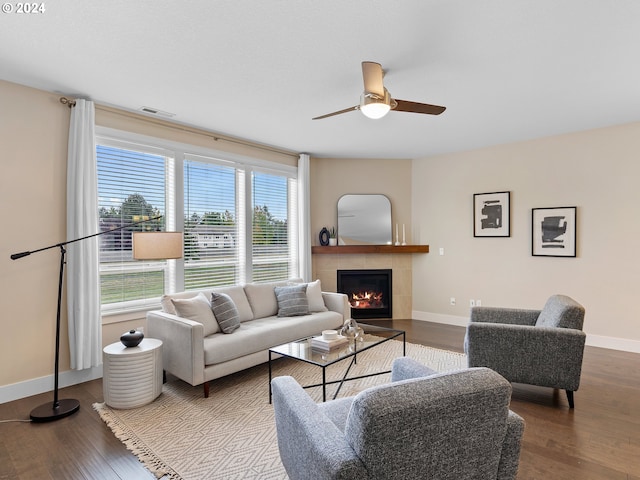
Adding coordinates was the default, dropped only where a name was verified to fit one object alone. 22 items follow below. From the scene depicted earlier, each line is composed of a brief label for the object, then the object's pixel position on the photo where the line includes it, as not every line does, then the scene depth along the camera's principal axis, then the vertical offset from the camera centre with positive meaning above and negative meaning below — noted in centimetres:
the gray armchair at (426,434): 111 -67
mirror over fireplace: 599 +25
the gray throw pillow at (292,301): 422 -80
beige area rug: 214 -140
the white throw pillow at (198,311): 334 -74
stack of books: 300 -94
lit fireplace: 601 -97
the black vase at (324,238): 591 -6
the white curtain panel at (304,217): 558 +28
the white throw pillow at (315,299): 449 -82
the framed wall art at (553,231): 462 +5
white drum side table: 280 -113
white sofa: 304 -97
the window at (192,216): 375 +24
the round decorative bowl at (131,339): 293 -87
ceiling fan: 244 +104
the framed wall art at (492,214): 515 +30
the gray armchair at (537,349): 270 -89
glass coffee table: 278 -98
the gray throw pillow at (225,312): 352 -78
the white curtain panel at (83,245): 329 -10
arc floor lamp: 270 -18
